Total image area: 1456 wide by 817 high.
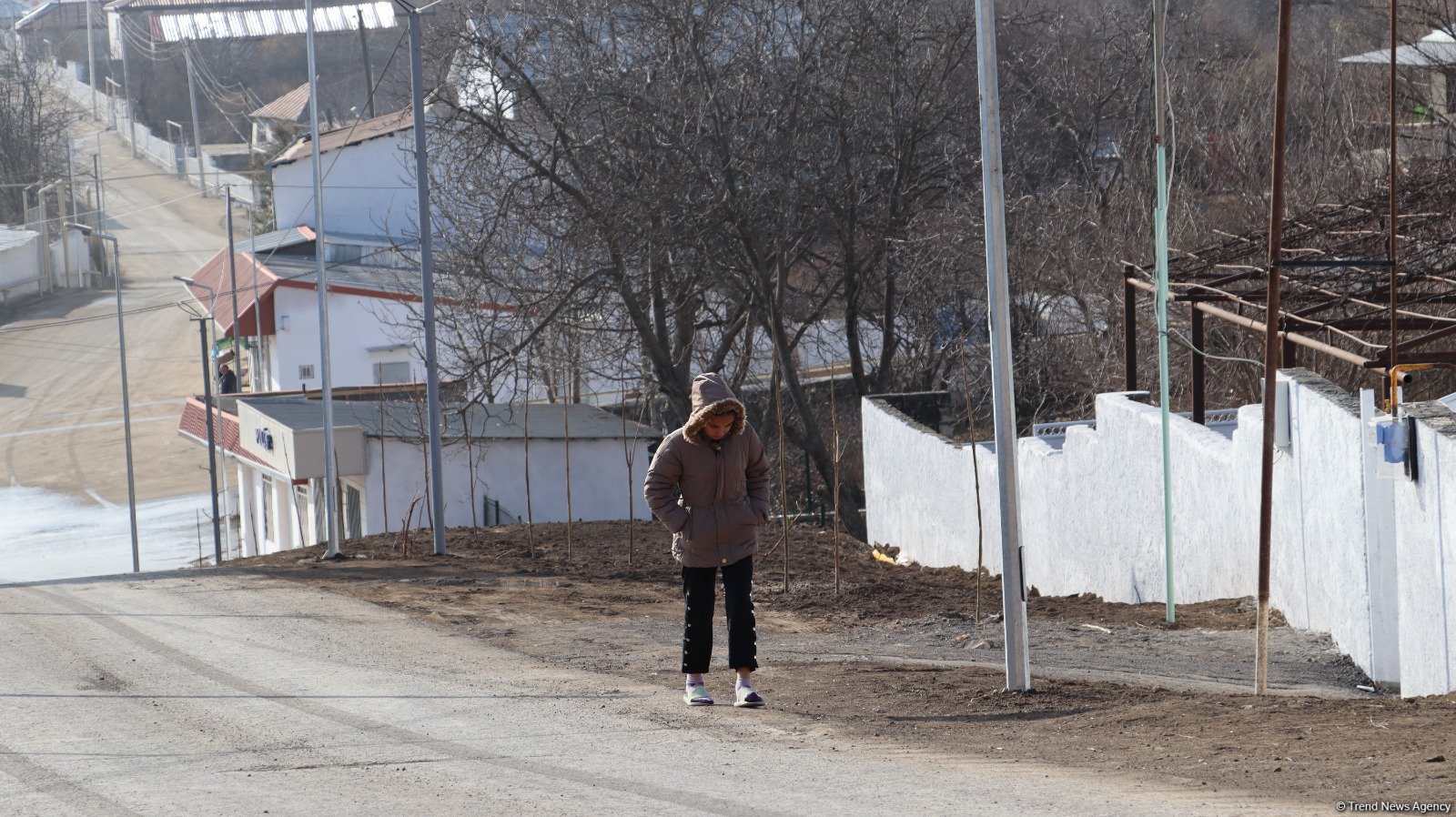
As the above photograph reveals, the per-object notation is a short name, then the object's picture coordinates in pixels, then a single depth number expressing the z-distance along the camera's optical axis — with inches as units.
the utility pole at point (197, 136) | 3353.8
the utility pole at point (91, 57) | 4005.9
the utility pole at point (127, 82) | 3662.9
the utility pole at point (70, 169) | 2937.0
